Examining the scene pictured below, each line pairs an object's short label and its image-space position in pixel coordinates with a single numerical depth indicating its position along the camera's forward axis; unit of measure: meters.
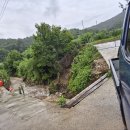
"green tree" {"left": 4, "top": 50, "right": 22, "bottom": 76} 19.68
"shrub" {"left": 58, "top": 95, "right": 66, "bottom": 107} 3.63
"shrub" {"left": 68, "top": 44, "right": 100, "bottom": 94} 4.73
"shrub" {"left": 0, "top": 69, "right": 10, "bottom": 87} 13.32
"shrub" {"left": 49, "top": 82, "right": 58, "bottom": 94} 6.84
